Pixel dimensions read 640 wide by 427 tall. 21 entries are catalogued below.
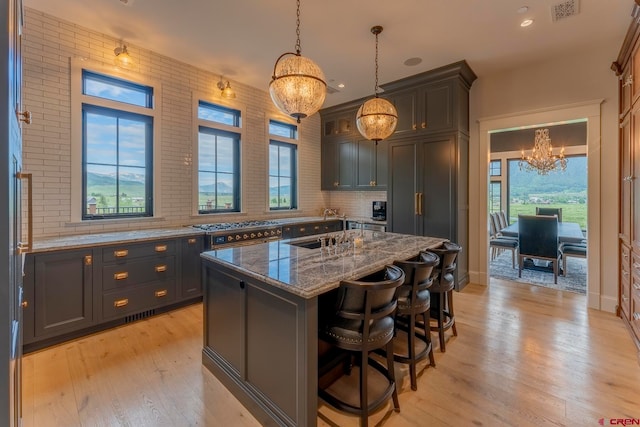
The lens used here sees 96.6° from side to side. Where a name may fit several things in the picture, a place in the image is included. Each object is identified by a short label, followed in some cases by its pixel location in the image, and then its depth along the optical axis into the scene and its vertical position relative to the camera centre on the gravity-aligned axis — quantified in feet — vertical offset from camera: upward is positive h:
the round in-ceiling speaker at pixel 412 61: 12.38 +6.69
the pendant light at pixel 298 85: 6.59 +3.00
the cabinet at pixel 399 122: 13.17 +4.80
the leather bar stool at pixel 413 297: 6.75 -2.11
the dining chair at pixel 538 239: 14.44 -1.35
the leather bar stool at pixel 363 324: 5.27 -2.22
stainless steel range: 11.90 -0.91
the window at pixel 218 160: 14.05 +2.72
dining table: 14.75 -1.10
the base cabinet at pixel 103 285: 8.28 -2.46
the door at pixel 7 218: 2.74 -0.06
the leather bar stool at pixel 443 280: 8.09 -1.95
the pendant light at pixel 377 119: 9.33 +3.11
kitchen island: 5.02 -2.13
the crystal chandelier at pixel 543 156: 19.39 +3.93
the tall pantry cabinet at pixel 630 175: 8.45 +1.23
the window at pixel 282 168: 17.22 +2.79
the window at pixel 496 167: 25.81 +4.19
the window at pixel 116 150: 10.79 +2.51
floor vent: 10.21 -3.80
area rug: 14.01 -3.46
